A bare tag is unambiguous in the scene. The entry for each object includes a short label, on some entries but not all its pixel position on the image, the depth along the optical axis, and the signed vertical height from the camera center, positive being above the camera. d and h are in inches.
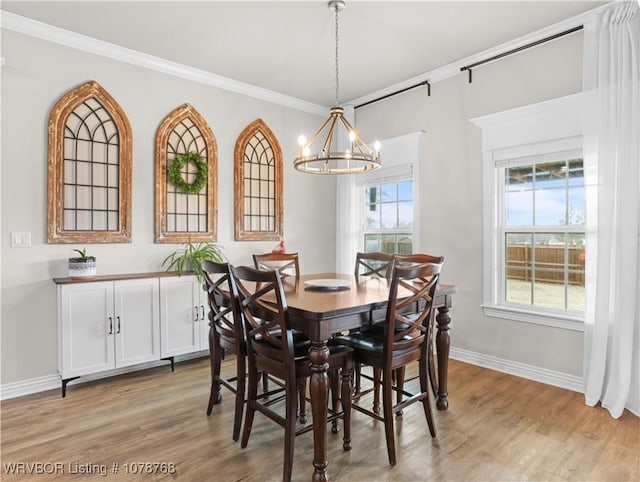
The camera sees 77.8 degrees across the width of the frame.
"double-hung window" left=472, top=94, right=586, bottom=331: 123.9 +7.5
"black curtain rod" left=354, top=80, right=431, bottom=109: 159.3 +61.7
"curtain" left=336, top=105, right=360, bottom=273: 193.2 +6.7
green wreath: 148.6 +23.9
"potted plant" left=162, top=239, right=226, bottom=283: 143.5 -8.3
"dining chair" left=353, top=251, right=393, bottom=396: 99.8 -12.9
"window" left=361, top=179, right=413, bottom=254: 173.3 +8.7
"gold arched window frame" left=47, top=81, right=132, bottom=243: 124.3 +22.4
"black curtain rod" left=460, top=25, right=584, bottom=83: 120.2 +62.3
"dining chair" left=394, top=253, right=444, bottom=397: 97.8 -19.9
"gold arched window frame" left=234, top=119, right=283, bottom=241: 168.1 +24.5
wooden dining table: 75.9 -17.5
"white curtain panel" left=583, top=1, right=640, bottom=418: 104.7 +8.1
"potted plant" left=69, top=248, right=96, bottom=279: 122.5 -10.0
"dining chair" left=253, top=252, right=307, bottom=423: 137.8 -8.9
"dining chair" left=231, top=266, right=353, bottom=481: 76.9 -25.9
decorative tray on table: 105.9 -13.4
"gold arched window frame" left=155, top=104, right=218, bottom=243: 146.9 +23.4
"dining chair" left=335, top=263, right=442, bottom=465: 81.5 -24.0
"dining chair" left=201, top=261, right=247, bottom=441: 90.1 -25.0
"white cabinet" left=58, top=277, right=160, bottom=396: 118.6 -28.4
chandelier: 102.8 +21.2
